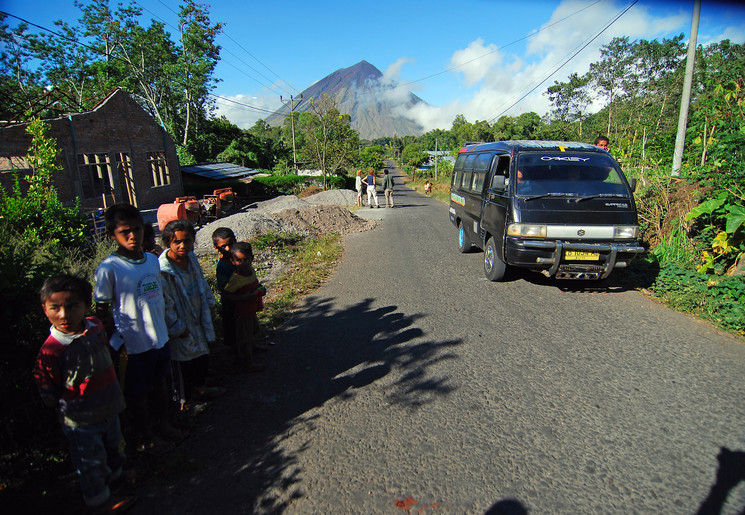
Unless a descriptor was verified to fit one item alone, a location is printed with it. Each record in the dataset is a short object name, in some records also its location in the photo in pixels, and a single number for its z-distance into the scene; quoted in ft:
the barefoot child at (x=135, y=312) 9.09
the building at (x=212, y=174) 94.32
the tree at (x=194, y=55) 119.75
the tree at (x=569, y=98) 151.19
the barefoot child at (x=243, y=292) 12.91
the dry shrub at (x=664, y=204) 23.17
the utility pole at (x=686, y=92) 30.25
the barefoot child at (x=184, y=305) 10.66
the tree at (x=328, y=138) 97.14
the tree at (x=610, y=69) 134.82
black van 19.07
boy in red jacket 7.54
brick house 47.98
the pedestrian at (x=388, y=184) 59.06
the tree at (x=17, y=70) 108.27
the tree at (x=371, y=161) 189.87
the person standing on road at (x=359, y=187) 63.87
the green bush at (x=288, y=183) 96.48
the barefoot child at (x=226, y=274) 13.19
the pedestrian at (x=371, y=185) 58.34
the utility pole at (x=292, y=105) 121.08
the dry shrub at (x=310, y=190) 87.56
